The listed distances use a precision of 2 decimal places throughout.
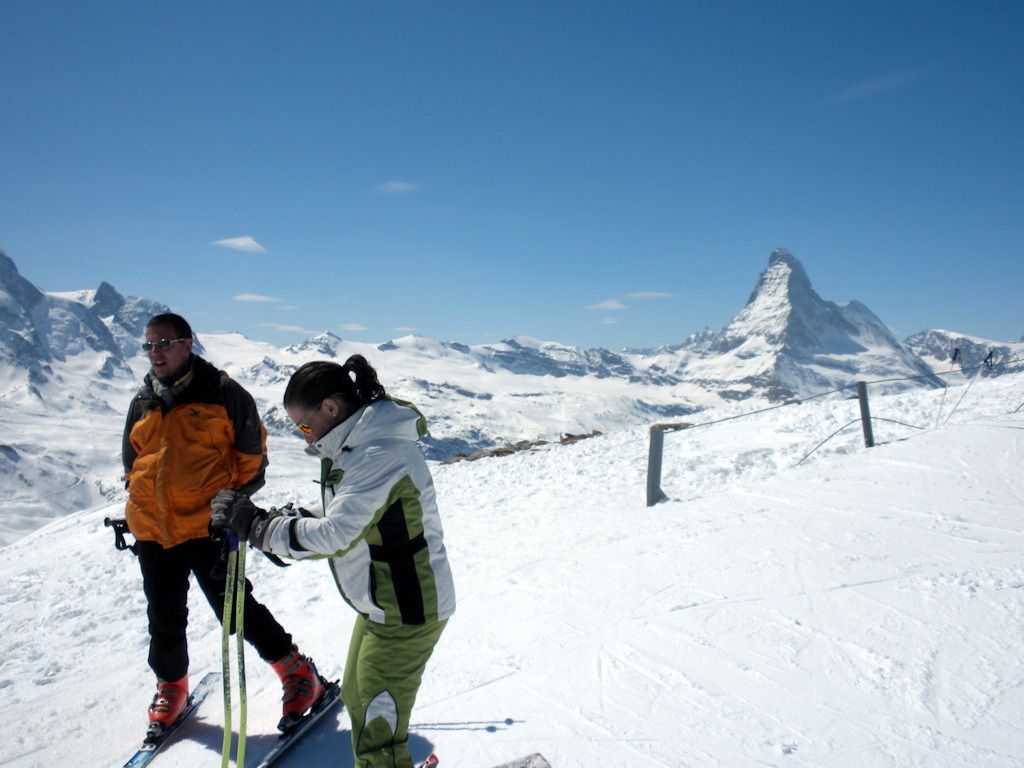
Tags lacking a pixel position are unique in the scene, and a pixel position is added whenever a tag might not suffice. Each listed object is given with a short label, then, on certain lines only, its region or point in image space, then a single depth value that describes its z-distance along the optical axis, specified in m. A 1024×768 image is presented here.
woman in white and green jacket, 2.57
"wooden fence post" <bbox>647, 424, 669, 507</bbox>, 9.06
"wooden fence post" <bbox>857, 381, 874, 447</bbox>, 10.38
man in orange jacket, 3.58
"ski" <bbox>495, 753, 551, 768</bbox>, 3.09
